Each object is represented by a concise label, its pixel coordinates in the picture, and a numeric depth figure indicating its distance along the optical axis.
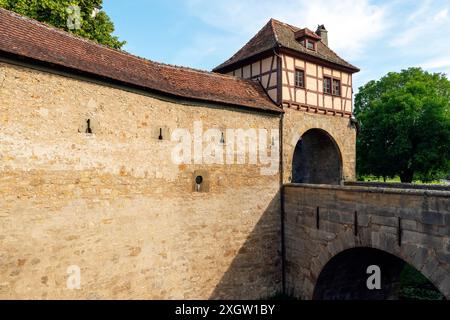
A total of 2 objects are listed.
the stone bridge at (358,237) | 7.93
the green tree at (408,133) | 19.48
